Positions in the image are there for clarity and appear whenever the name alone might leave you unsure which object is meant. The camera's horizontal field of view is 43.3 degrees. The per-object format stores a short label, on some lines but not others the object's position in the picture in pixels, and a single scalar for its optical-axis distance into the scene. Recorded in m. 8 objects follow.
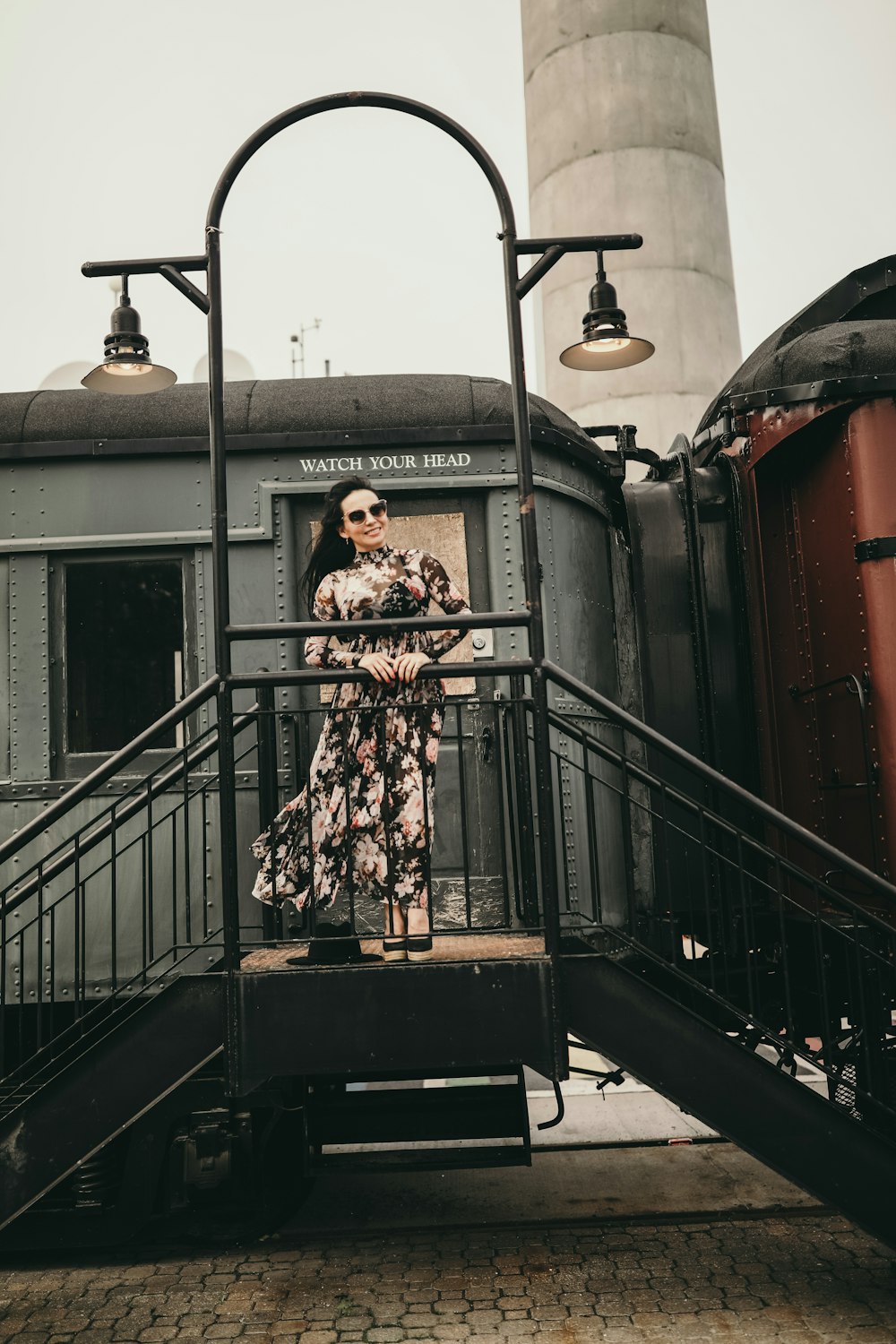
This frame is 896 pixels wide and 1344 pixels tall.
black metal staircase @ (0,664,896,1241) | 3.75
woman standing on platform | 3.98
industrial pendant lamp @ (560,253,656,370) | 4.45
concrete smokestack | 16.05
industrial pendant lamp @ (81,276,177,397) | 4.48
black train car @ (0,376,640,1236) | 4.75
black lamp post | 3.74
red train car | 4.90
